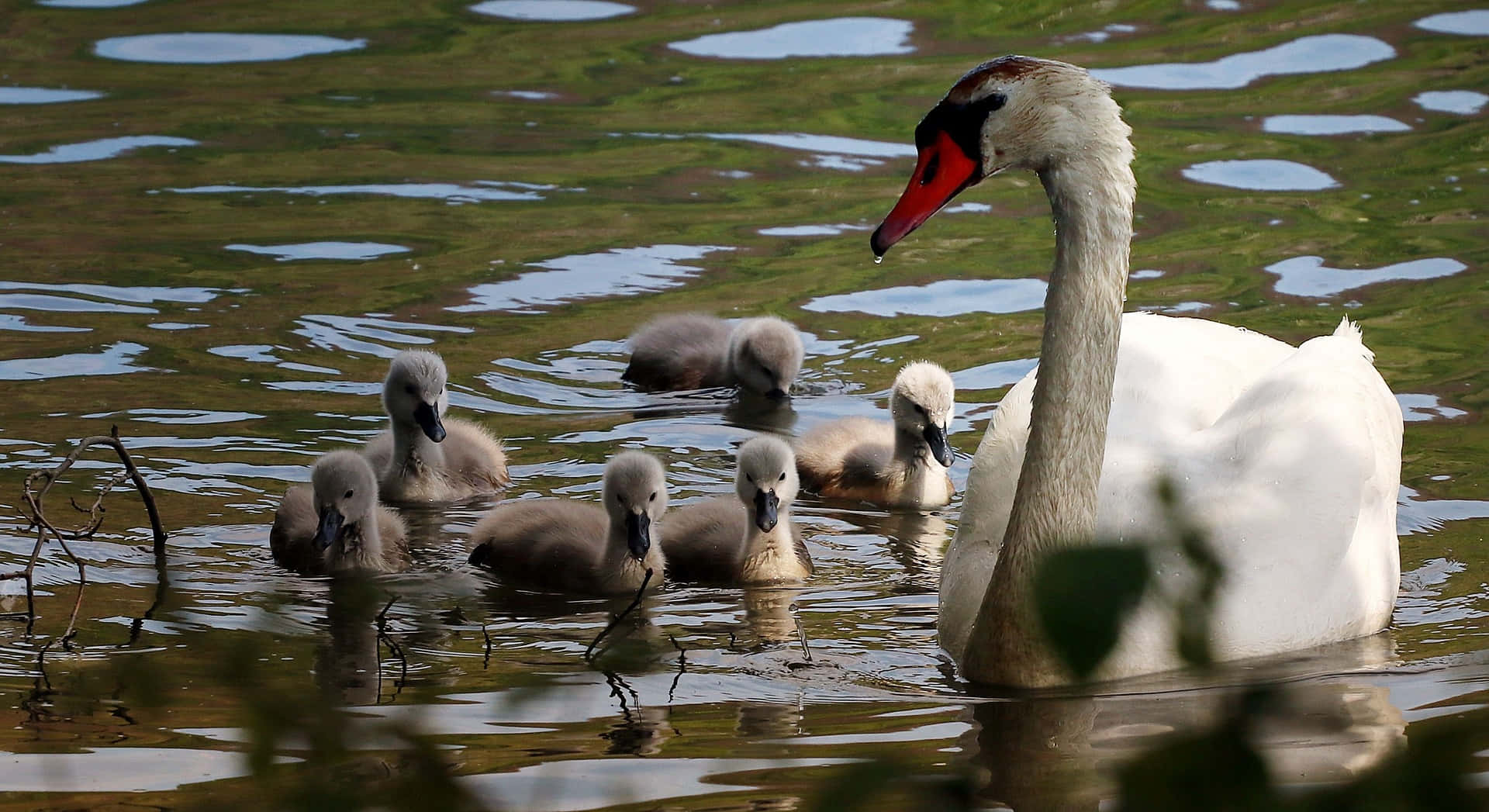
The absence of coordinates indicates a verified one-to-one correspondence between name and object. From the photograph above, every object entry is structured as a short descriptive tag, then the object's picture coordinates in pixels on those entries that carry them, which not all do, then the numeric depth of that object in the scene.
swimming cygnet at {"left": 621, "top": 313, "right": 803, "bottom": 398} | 15.93
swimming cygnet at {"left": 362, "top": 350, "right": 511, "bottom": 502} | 13.67
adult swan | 8.49
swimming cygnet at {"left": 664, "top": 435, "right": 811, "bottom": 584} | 11.78
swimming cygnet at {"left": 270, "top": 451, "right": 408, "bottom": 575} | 11.52
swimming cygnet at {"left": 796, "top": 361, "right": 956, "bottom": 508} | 13.87
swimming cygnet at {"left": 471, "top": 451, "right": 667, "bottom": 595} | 11.62
